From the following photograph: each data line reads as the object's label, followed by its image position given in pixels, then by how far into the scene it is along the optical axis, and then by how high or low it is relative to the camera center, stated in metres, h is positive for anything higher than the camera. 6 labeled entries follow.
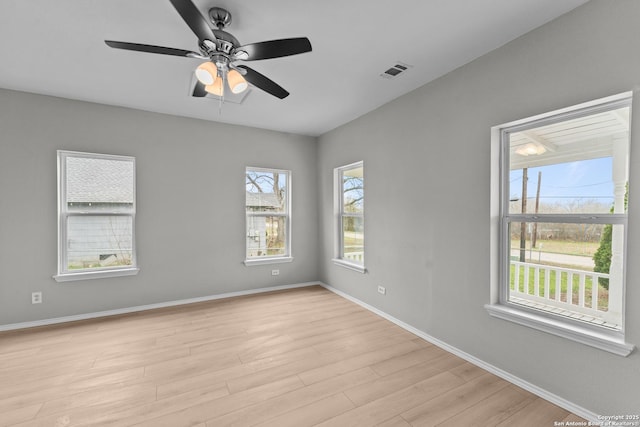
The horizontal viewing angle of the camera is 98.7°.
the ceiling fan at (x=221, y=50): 1.68 +1.08
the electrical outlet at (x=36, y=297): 3.22 -1.02
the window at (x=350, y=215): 4.19 -0.07
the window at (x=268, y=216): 4.57 -0.09
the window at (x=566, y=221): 1.81 -0.07
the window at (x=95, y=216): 3.38 -0.06
